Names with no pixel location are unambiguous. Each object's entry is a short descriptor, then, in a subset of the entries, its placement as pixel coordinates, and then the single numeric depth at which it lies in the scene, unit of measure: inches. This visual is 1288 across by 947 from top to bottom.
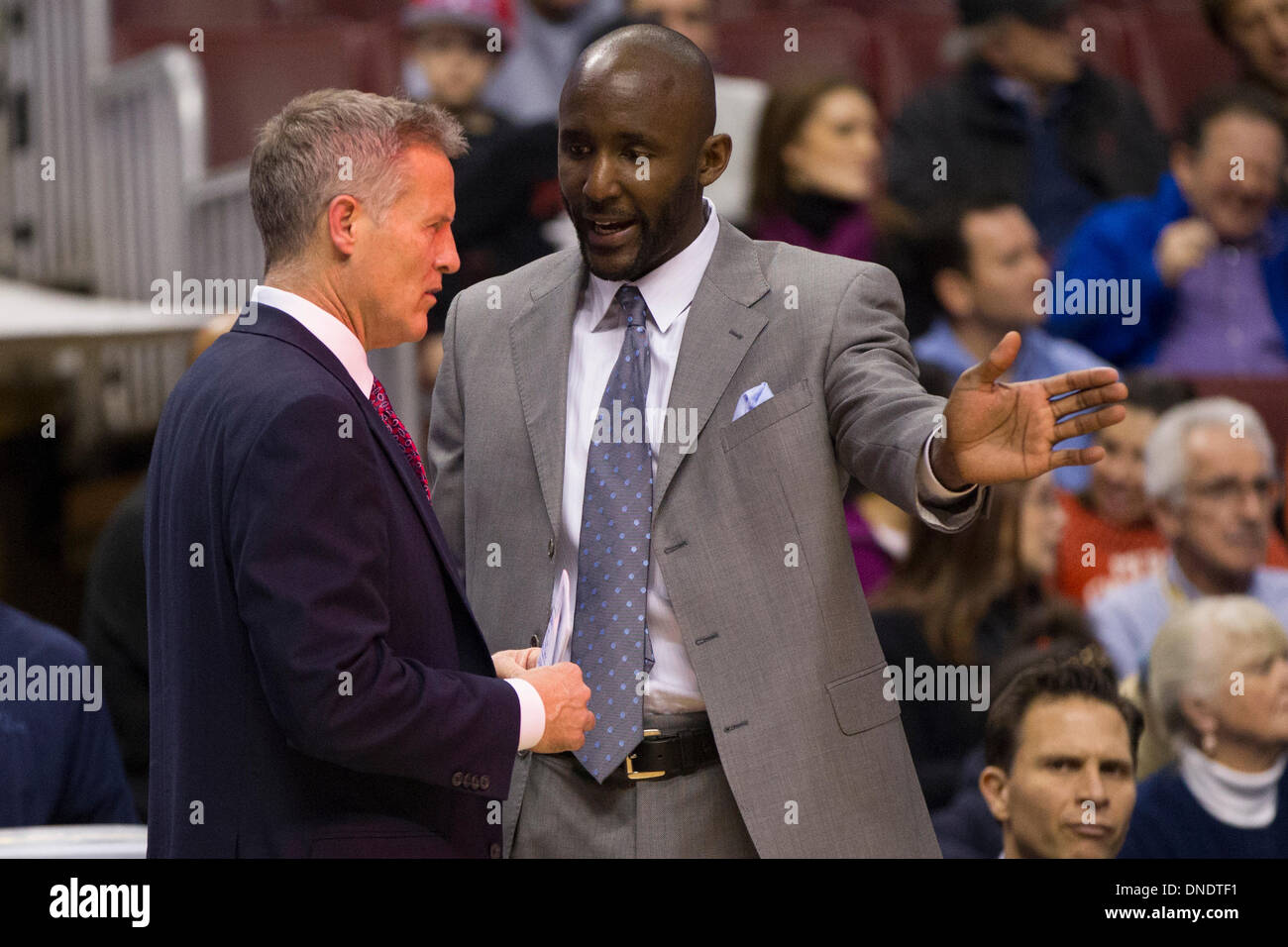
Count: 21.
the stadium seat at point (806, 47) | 245.4
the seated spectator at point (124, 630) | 183.3
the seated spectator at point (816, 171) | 215.9
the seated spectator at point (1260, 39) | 234.5
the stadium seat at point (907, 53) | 250.1
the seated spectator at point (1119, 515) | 204.5
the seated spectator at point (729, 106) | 217.9
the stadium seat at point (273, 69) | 242.4
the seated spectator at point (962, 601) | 186.4
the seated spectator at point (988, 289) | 213.5
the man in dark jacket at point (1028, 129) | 222.8
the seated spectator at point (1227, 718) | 182.7
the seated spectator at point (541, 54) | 224.8
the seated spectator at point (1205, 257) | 223.6
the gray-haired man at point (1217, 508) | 204.4
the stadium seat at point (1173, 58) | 259.9
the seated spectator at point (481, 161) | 211.8
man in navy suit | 90.7
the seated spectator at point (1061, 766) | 163.2
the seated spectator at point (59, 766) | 153.9
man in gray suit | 113.2
